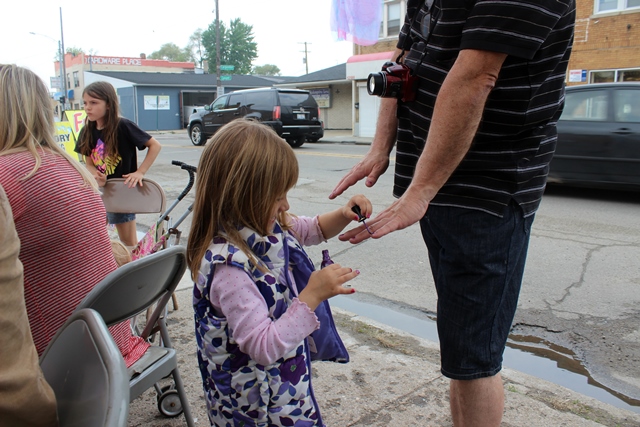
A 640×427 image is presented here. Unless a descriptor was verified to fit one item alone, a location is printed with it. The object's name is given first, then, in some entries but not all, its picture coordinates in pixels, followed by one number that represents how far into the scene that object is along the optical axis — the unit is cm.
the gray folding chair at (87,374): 110
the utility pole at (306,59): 6531
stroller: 312
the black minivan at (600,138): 695
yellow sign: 984
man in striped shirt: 147
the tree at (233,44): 7456
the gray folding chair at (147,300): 165
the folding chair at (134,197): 359
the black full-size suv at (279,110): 1655
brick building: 1477
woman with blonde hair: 187
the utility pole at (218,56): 3025
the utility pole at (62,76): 3909
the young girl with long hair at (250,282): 151
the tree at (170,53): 8378
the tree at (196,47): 7825
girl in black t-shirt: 419
